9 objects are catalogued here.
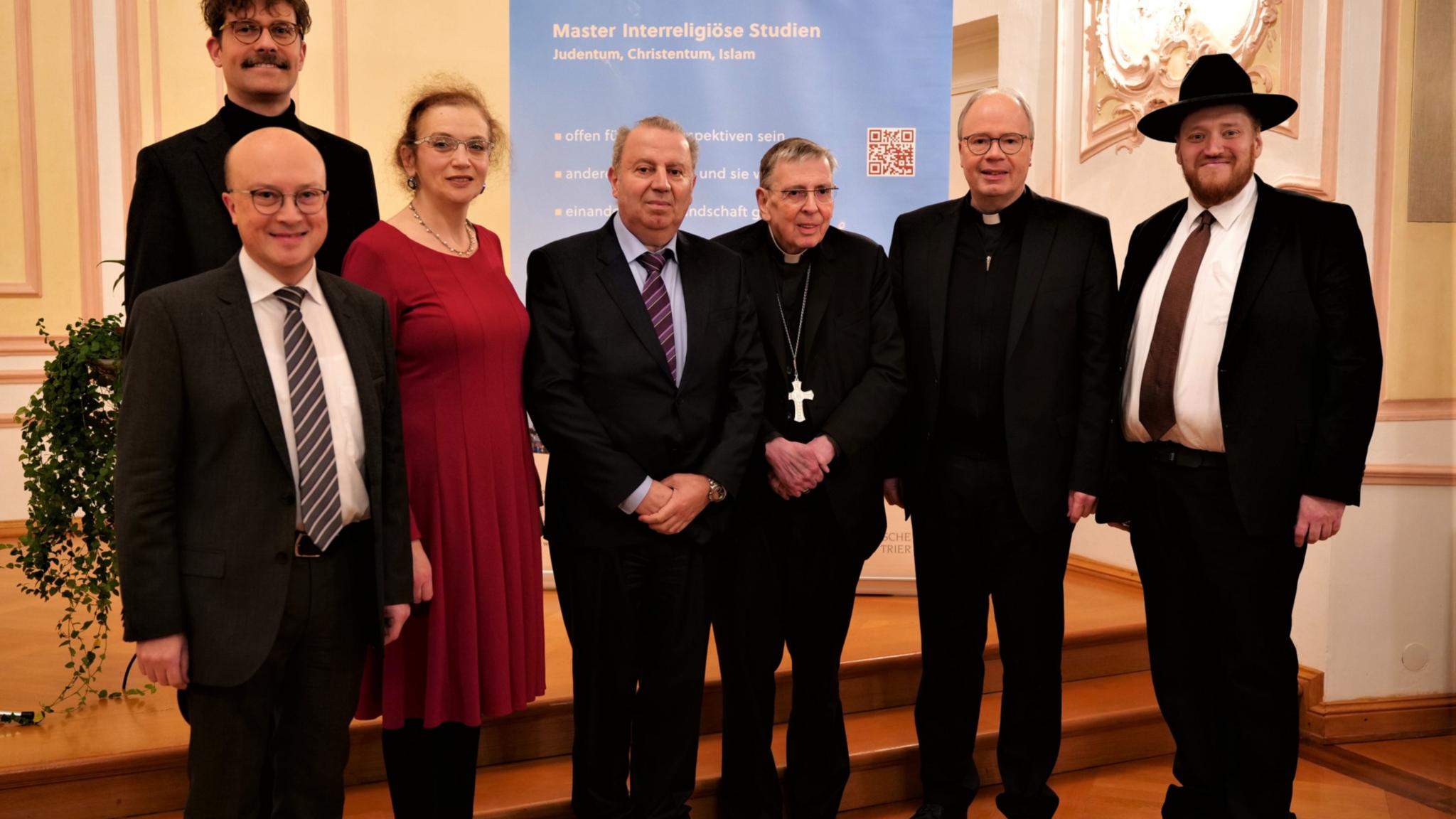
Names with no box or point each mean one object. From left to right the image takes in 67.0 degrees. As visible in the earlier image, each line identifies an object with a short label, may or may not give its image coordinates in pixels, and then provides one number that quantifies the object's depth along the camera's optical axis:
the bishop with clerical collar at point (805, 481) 2.65
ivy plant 2.88
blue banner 4.08
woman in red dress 2.22
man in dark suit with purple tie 2.41
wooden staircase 2.71
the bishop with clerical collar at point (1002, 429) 2.70
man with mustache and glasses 2.30
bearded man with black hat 2.59
